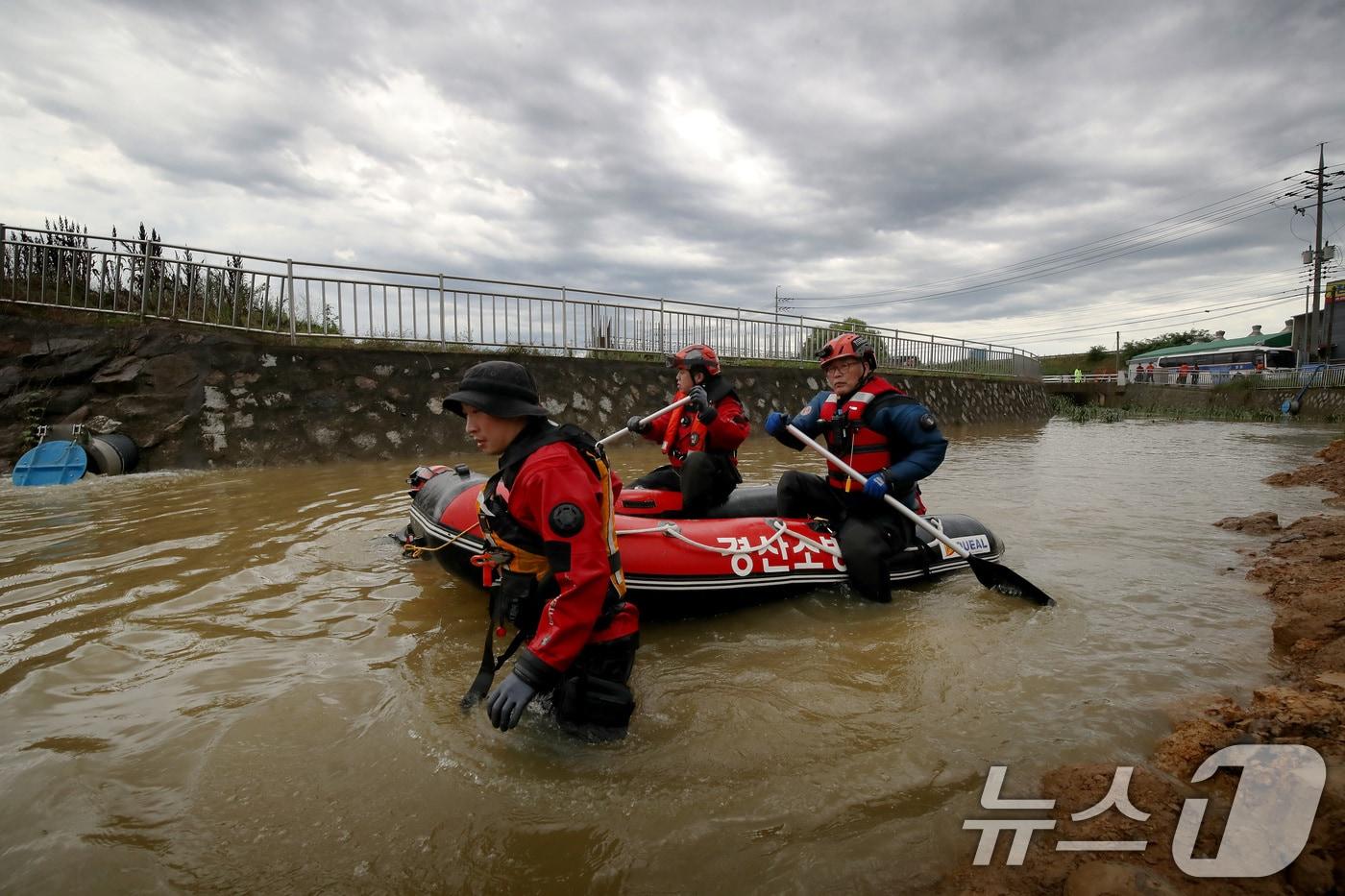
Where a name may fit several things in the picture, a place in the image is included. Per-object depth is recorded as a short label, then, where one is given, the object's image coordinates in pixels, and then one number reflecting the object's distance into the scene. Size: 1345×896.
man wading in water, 2.13
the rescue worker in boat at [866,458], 4.12
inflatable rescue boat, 3.64
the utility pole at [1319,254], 31.58
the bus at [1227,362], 31.95
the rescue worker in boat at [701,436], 4.50
